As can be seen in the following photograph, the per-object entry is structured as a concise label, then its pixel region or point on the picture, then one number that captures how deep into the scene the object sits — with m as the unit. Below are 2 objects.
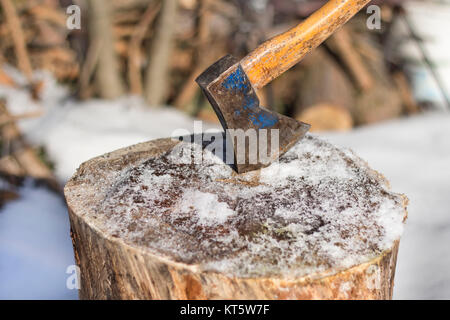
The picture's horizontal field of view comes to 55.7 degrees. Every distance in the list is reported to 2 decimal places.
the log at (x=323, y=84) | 3.89
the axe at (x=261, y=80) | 1.43
